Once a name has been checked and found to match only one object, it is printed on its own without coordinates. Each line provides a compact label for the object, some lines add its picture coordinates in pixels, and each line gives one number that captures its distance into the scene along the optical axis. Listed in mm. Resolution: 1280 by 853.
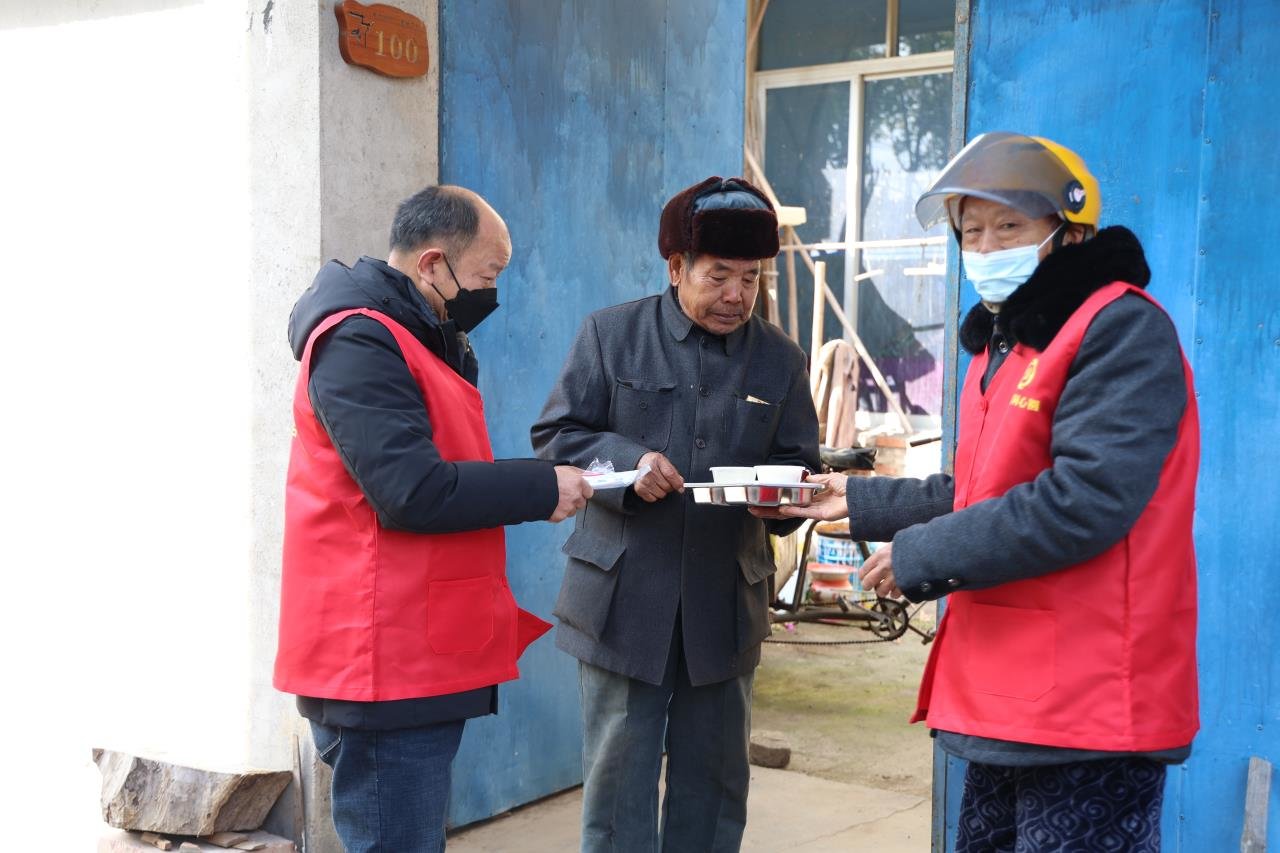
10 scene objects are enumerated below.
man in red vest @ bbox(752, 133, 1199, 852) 2025
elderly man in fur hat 3016
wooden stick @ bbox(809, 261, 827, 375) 10367
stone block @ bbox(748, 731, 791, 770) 5305
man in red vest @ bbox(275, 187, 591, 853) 2441
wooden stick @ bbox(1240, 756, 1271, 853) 3057
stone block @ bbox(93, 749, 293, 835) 3713
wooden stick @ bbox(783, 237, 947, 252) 10414
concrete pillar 3691
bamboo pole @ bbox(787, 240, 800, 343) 10602
